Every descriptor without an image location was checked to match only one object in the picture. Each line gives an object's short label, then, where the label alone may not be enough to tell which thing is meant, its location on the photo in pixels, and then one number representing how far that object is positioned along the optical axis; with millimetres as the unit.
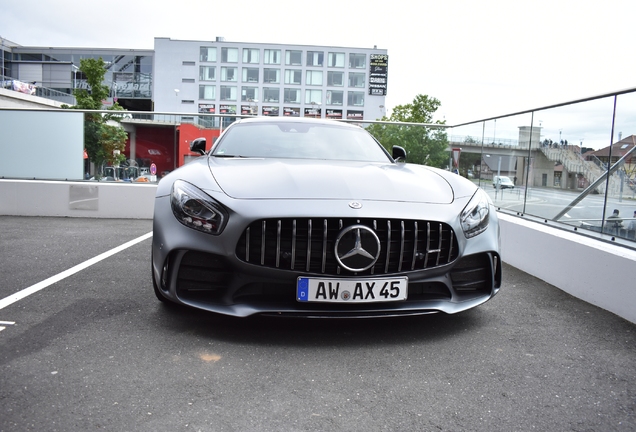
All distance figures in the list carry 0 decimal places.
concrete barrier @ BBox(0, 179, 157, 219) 8164
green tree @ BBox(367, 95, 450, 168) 7707
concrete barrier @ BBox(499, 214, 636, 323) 3523
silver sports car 2721
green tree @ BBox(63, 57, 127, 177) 7880
